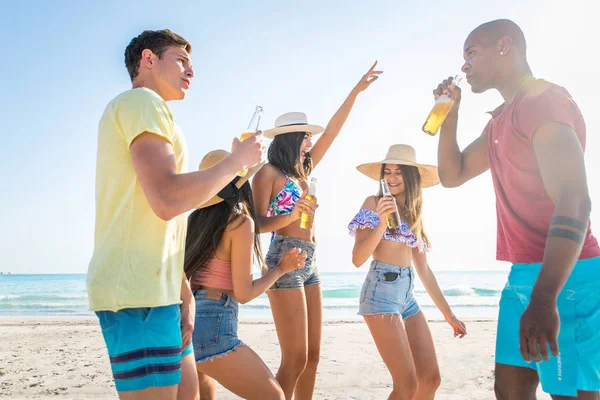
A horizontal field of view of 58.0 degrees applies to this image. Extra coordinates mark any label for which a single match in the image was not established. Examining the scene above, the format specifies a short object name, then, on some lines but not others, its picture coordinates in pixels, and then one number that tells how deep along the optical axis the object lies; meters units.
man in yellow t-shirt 2.10
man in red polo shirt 2.03
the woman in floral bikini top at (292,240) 4.11
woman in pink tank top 3.13
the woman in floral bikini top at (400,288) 4.03
